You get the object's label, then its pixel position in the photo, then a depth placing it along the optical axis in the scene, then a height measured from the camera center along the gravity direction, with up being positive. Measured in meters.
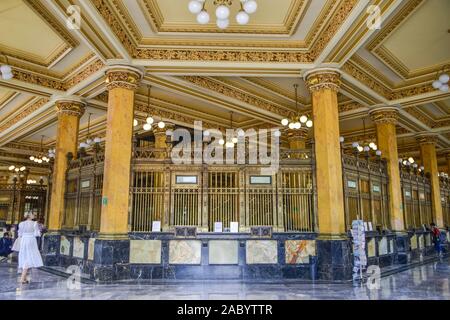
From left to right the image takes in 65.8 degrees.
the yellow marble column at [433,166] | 13.62 +2.18
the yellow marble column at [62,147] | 9.57 +2.16
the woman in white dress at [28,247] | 6.93 -0.48
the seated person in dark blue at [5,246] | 9.79 -0.64
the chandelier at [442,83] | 7.91 +3.18
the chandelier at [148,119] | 9.43 +2.79
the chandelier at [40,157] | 16.00 +3.20
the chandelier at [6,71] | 6.53 +2.83
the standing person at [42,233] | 10.70 -0.31
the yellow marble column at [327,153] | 7.54 +1.52
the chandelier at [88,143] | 11.97 +2.73
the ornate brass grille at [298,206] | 7.96 +0.37
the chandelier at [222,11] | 5.02 +3.06
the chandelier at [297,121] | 9.42 +2.77
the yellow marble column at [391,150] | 10.25 +2.15
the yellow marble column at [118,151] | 7.41 +1.55
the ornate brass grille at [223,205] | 8.06 +0.40
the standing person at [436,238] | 12.21 -0.58
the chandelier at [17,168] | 18.32 +2.86
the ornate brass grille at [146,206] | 7.91 +0.38
